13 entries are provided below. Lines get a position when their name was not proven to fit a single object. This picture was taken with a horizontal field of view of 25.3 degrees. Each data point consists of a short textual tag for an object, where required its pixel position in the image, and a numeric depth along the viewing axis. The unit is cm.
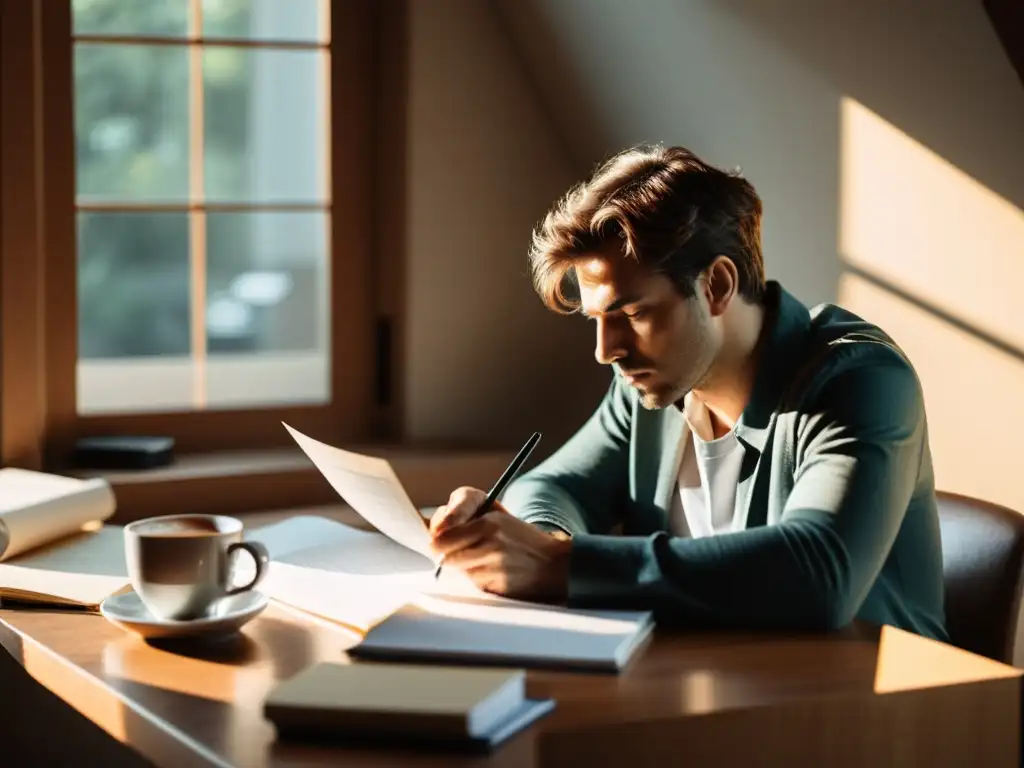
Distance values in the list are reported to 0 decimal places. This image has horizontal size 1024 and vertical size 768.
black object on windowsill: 309
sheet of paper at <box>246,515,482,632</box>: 213
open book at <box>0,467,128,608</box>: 222
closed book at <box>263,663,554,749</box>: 176
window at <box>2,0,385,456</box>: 315
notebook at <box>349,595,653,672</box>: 194
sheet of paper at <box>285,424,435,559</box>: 212
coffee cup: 203
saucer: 203
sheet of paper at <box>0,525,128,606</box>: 220
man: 207
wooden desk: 180
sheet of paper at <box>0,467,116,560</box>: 239
